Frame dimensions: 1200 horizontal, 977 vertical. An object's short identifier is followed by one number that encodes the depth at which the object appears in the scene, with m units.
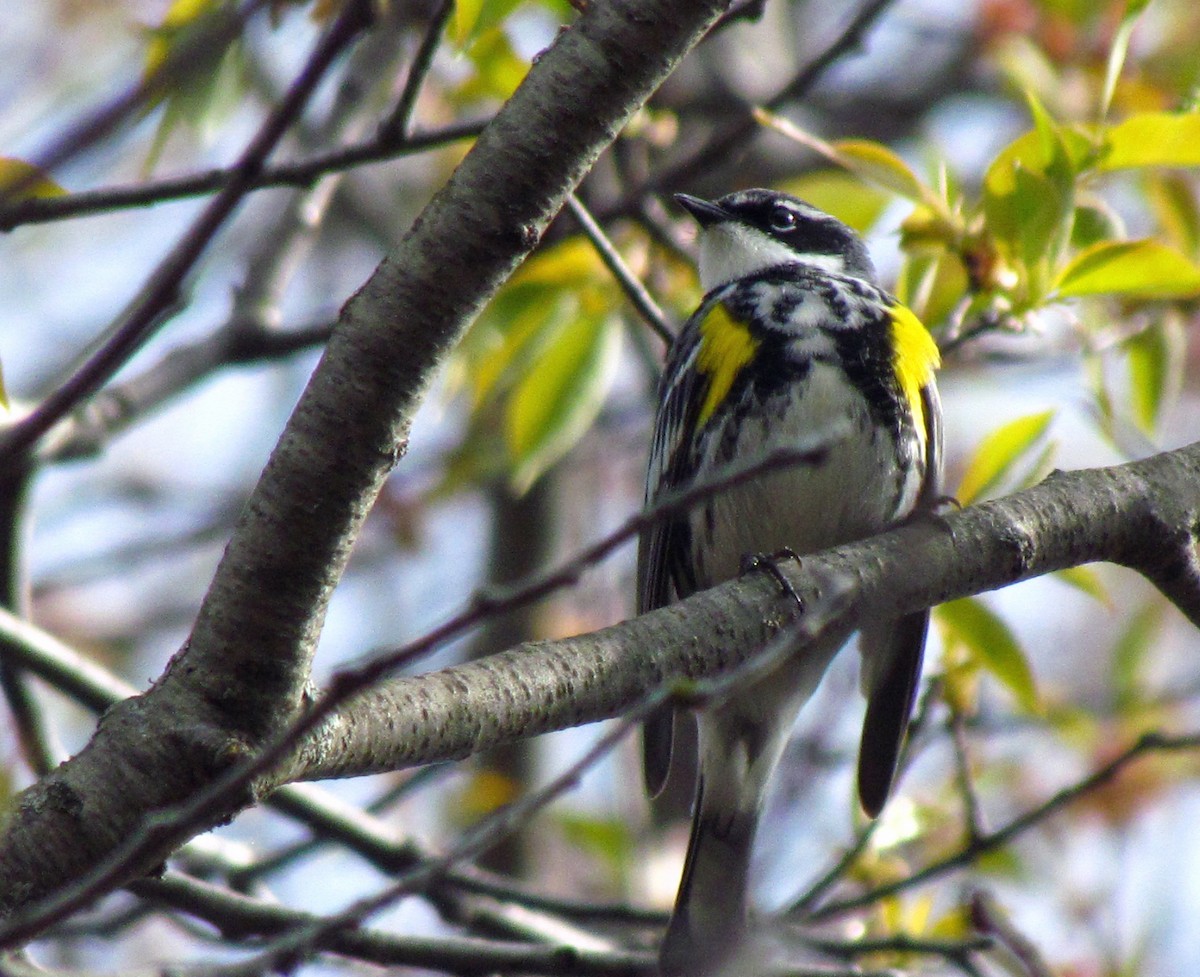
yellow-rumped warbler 7.18
